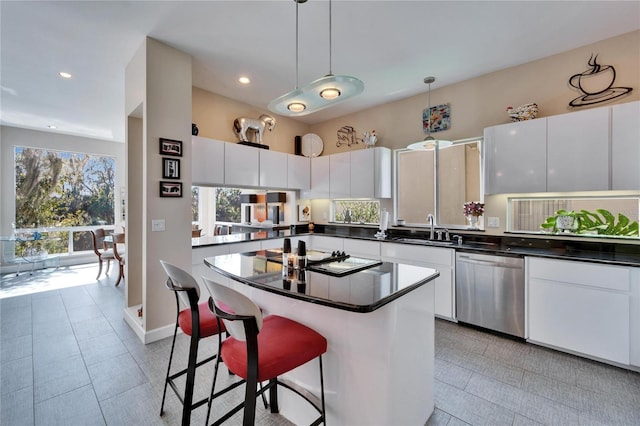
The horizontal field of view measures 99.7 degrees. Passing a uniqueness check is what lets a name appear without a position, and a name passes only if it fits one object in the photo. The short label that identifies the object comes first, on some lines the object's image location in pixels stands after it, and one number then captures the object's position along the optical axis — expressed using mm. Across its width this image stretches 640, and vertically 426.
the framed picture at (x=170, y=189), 2799
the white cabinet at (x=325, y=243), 4206
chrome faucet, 3710
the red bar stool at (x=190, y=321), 1498
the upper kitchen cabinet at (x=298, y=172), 4629
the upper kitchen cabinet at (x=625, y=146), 2410
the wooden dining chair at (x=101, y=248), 5004
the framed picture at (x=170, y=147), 2797
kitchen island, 1309
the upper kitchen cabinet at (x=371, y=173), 4141
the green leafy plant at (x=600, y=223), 2643
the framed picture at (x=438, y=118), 3764
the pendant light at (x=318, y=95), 1622
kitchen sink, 3308
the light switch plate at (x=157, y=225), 2750
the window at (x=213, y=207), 6250
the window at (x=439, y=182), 3668
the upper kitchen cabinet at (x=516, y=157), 2859
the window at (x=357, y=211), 4668
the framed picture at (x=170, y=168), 2818
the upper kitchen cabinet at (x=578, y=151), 2553
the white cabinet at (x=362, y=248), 3777
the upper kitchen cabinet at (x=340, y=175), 4461
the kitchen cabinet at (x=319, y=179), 4762
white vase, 3518
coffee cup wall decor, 2682
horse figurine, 4102
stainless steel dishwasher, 2705
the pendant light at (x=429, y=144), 3156
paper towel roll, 4106
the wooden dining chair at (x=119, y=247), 4505
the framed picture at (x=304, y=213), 5207
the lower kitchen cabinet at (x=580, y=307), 2227
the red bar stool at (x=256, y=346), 1124
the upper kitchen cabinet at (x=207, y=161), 3375
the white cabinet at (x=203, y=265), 3134
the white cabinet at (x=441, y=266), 3143
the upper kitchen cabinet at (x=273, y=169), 4203
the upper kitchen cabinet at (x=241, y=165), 3748
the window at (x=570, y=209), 2684
